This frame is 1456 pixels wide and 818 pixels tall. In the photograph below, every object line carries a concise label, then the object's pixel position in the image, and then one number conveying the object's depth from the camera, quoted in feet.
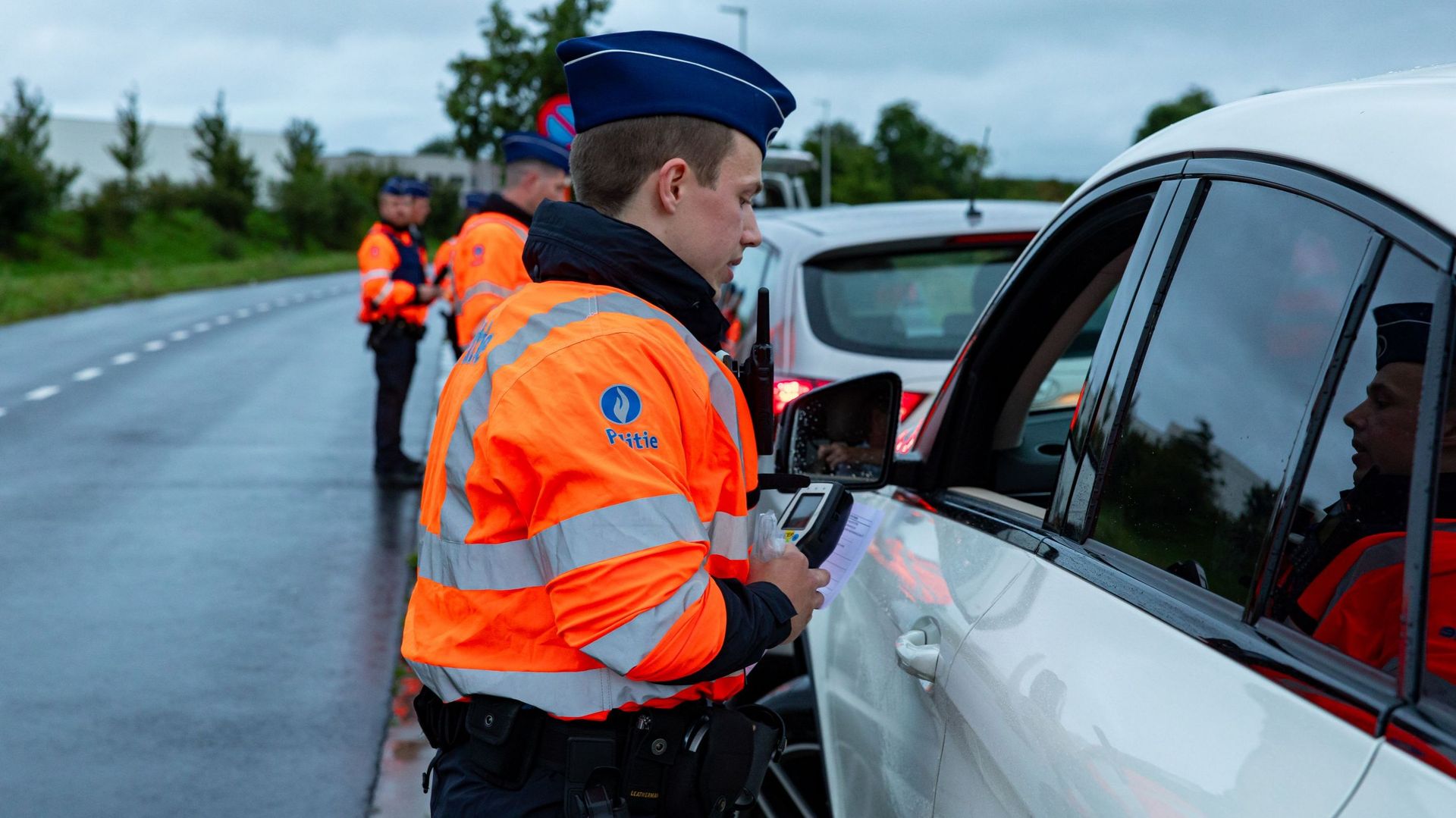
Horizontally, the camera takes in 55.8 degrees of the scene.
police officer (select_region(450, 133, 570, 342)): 21.45
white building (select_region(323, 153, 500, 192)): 262.88
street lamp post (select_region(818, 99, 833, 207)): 170.47
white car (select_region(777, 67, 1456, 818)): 3.91
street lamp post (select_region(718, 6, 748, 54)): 120.37
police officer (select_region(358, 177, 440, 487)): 29.43
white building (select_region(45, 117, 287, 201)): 237.86
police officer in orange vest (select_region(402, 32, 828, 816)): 5.41
